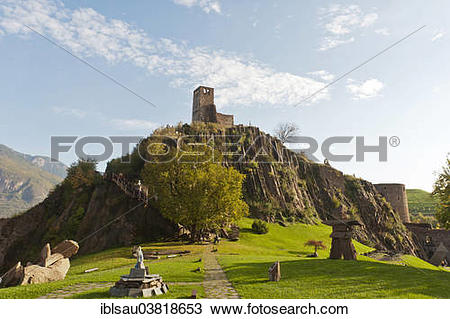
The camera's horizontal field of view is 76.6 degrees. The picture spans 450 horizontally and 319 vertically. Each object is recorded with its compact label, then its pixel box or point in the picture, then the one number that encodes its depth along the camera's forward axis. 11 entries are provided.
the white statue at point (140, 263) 11.59
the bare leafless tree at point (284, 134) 90.50
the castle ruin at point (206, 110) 74.62
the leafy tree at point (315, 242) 36.74
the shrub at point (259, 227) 43.38
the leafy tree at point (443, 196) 25.48
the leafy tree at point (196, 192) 33.78
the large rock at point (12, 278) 15.00
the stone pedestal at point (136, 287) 10.90
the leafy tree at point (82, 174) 48.44
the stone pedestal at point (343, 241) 23.14
